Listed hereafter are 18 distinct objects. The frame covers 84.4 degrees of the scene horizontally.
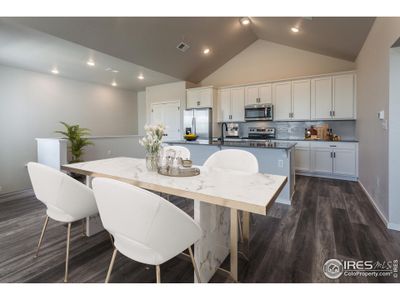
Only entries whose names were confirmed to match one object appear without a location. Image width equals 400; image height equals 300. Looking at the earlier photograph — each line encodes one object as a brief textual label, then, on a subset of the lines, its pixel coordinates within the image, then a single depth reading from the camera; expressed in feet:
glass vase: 6.45
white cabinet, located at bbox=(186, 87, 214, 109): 19.42
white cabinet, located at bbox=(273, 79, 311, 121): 16.53
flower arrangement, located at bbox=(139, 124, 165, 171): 6.41
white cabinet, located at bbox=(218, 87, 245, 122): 19.09
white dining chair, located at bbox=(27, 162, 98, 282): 5.21
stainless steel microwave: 17.65
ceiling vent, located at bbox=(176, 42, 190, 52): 14.69
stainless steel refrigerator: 19.49
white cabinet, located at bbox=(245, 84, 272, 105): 17.85
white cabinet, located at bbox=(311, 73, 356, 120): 15.05
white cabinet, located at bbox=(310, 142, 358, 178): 14.79
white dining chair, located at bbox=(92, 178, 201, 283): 3.43
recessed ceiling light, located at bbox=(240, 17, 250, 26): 15.09
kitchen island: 10.51
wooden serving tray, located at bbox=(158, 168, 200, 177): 5.82
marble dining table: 4.05
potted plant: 14.34
